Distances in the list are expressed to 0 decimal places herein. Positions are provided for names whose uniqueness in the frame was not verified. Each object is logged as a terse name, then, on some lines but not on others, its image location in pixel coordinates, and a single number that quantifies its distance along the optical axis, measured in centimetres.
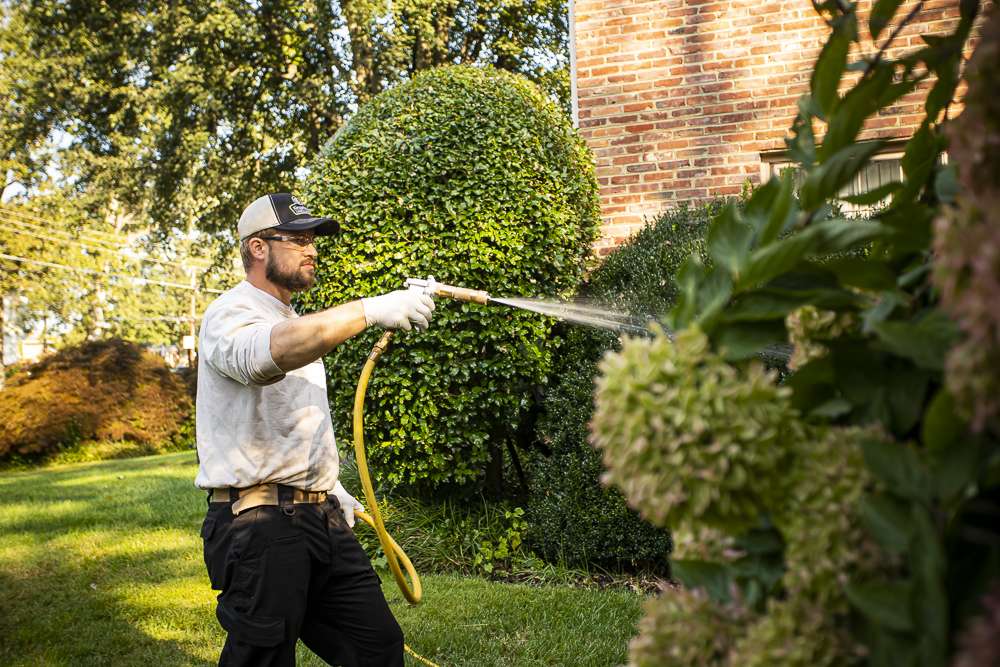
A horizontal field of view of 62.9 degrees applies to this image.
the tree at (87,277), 2755
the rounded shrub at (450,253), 571
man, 289
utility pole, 3106
